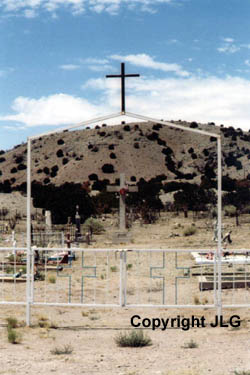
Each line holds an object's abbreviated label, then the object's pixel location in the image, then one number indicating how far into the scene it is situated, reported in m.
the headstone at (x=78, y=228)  28.61
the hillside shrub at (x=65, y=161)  74.06
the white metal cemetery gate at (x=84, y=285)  13.11
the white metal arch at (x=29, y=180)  9.22
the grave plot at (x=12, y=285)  13.13
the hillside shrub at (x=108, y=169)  68.19
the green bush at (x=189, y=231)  32.85
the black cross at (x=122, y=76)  9.79
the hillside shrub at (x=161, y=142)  76.88
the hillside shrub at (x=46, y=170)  70.69
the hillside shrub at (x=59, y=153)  77.44
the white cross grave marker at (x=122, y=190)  15.90
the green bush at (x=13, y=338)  8.47
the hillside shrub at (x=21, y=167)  75.44
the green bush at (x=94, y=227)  33.97
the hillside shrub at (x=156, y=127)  81.38
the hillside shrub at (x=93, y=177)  65.10
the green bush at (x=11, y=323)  9.44
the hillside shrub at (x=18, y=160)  78.20
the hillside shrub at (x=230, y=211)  42.47
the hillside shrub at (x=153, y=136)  77.62
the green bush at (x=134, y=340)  8.22
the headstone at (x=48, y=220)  26.95
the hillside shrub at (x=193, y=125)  87.63
